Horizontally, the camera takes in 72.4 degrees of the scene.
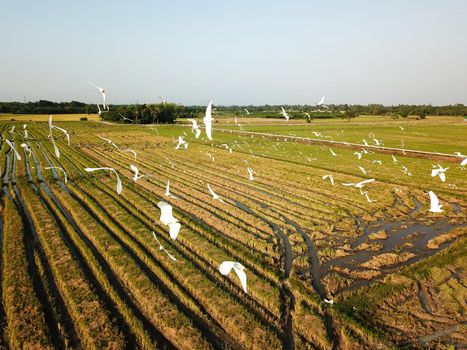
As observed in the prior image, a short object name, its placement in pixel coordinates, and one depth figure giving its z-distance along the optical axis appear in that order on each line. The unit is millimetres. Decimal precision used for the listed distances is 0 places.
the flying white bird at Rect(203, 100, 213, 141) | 7340
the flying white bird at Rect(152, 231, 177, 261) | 10121
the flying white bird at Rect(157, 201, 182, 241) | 7151
